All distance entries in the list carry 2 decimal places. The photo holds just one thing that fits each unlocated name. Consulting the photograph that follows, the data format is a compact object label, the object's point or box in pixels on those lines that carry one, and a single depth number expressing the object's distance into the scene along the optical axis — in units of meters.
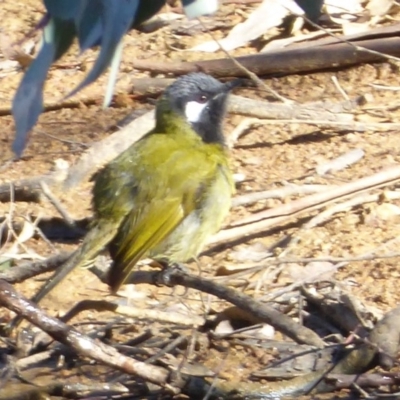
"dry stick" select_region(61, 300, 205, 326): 9.56
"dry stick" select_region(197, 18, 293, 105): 13.26
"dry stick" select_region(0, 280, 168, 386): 7.84
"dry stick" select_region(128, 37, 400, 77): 14.24
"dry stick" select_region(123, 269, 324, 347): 8.83
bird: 10.17
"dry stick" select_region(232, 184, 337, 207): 12.24
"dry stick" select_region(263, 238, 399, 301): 10.28
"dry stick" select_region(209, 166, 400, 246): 11.77
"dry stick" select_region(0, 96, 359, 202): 12.88
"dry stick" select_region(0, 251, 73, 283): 9.73
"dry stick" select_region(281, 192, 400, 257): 11.74
